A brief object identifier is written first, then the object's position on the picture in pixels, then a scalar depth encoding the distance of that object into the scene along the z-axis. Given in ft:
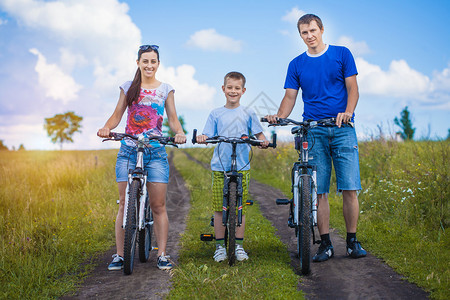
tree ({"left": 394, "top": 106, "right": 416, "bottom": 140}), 172.86
